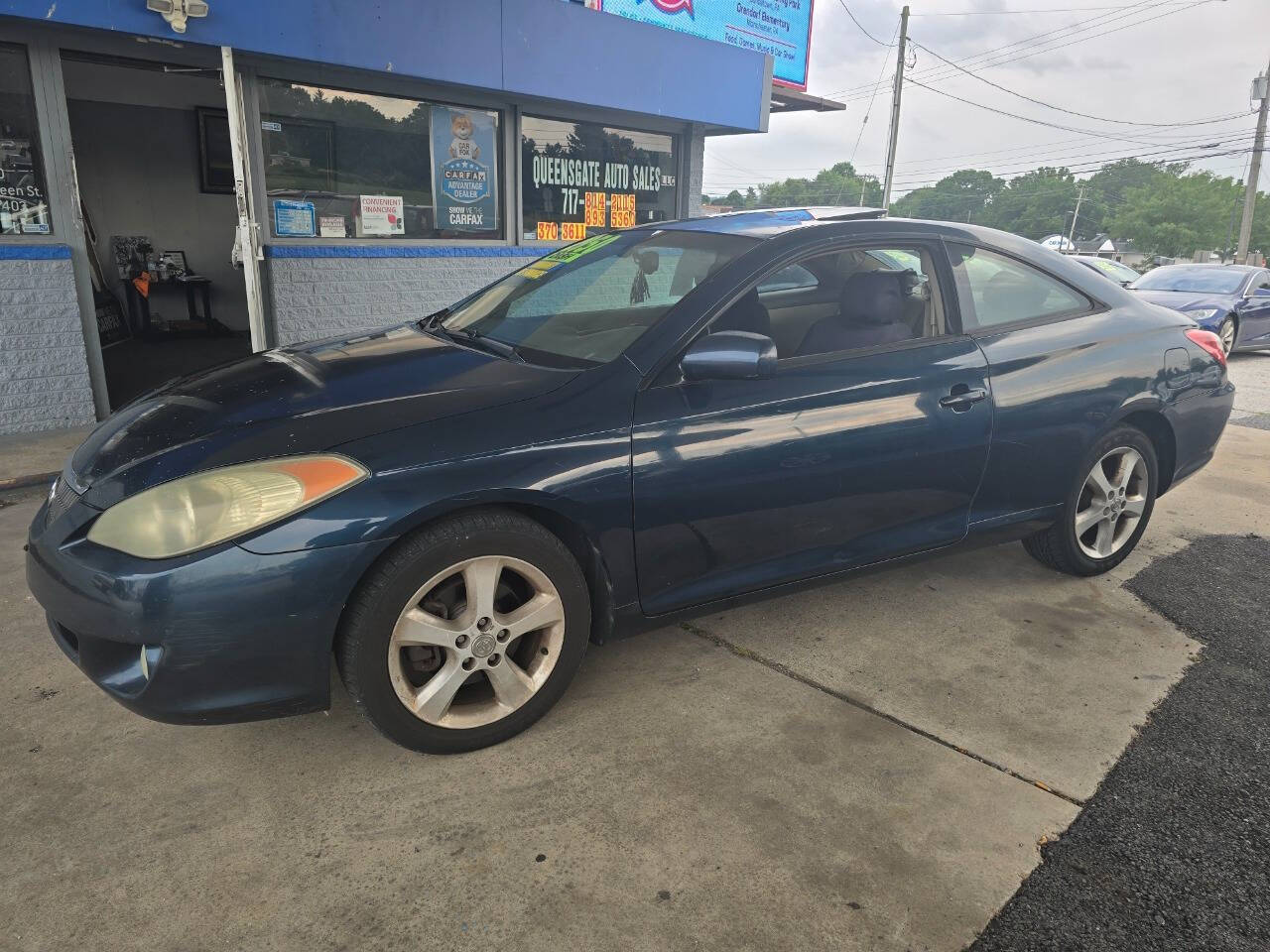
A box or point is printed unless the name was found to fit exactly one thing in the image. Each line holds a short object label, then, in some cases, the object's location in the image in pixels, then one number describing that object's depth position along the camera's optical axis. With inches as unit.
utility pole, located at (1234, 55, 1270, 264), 1049.5
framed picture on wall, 411.8
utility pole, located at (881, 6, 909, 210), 971.9
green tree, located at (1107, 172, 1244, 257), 2979.8
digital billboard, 438.3
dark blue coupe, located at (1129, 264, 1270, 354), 441.1
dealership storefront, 218.5
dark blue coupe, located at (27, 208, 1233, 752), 85.3
